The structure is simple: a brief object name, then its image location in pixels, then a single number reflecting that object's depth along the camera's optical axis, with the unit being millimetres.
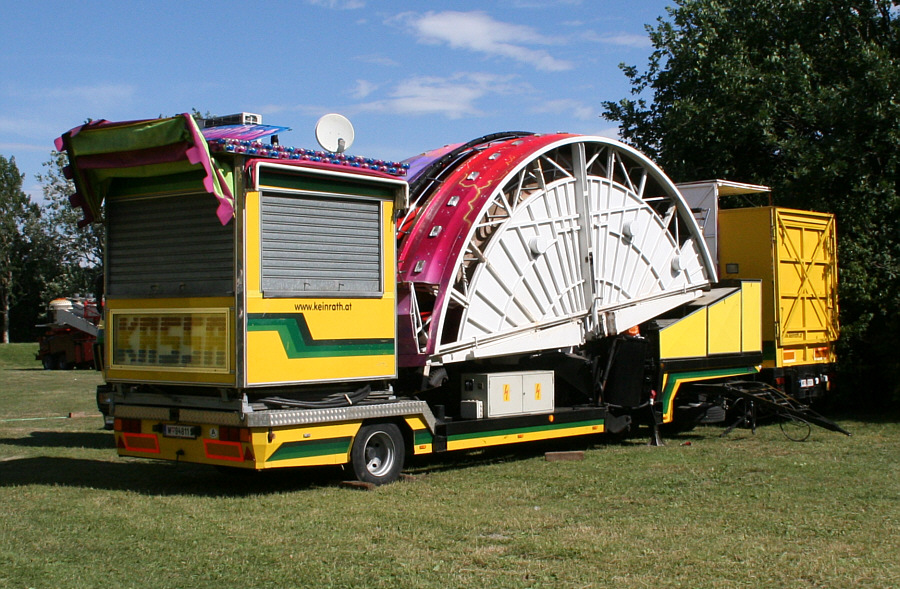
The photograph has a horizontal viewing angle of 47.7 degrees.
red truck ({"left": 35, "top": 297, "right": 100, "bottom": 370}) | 37906
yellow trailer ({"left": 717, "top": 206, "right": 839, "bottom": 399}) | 16844
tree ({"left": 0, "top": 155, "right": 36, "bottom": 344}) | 67875
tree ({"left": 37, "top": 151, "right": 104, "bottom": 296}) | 61750
